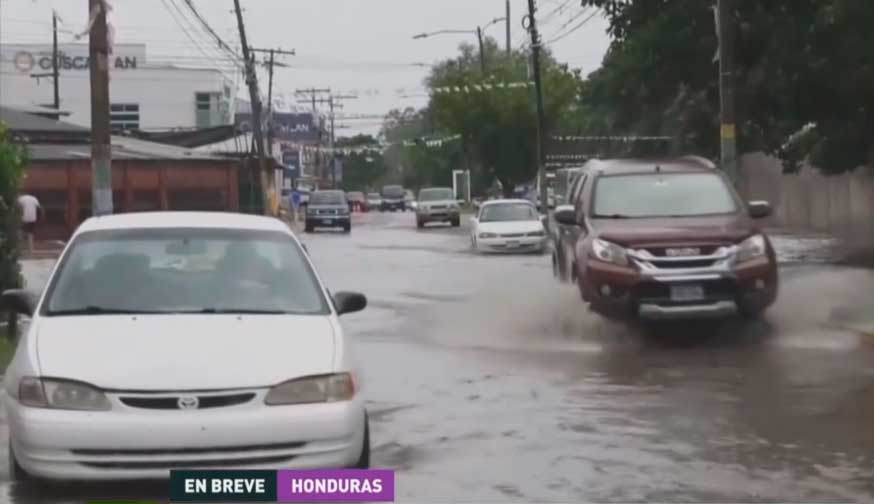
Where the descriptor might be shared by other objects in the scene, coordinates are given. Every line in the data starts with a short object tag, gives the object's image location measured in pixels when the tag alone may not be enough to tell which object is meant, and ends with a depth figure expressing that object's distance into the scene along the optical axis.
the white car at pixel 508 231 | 36.12
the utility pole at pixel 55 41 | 68.79
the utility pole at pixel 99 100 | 22.20
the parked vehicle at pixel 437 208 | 58.88
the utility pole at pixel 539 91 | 50.50
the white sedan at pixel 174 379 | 7.62
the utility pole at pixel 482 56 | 74.30
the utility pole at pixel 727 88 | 23.59
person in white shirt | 30.85
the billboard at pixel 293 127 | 111.00
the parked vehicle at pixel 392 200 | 100.50
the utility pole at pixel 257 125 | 57.16
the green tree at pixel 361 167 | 161.12
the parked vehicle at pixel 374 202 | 105.98
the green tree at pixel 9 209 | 16.58
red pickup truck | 15.04
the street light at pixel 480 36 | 66.62
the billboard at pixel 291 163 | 98.19
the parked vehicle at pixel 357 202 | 99.06
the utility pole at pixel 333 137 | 136.68
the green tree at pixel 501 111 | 78.19
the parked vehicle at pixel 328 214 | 55.41
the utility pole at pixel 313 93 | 136.75
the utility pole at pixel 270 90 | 71.61
